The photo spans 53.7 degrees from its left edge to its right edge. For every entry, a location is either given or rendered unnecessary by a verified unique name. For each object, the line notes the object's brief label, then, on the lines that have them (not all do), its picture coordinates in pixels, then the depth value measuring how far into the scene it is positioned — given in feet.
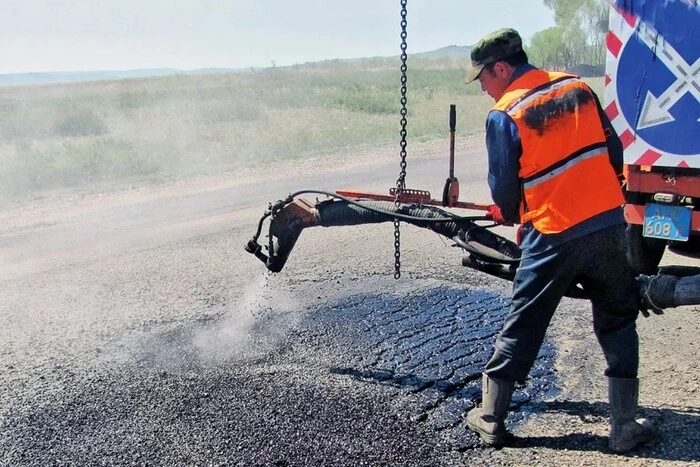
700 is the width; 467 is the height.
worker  10.16
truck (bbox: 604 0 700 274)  13.75
